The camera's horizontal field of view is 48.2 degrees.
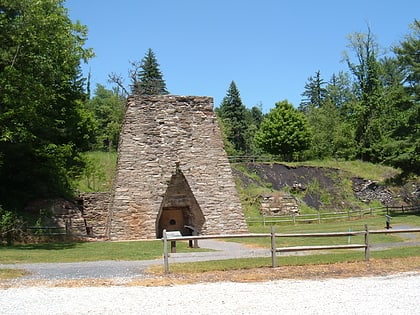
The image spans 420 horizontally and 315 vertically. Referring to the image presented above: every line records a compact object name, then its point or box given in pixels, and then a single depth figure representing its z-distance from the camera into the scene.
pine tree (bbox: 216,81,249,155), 62.09
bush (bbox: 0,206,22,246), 18.44
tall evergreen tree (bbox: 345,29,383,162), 45.03
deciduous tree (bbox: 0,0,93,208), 17.25
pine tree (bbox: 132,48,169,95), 56.08
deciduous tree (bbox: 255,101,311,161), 46.09
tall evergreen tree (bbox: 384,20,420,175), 28.95
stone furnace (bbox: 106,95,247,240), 20.94
